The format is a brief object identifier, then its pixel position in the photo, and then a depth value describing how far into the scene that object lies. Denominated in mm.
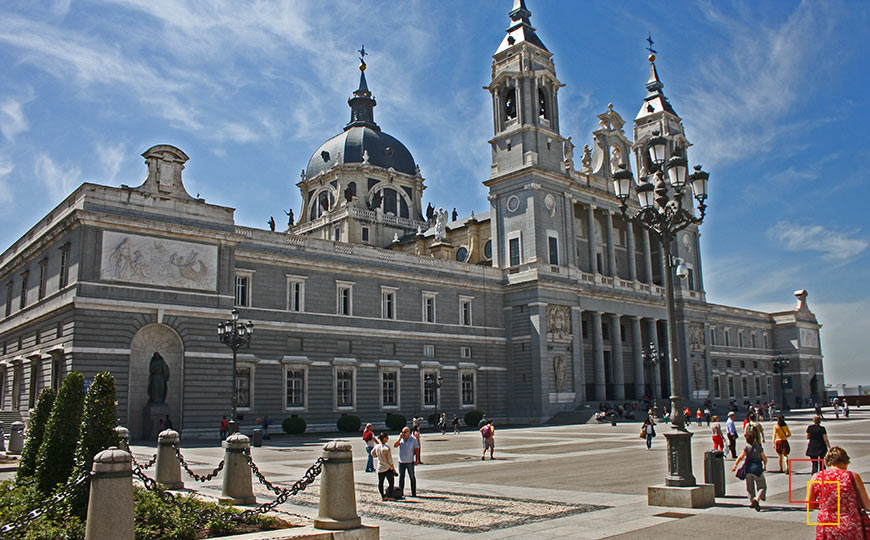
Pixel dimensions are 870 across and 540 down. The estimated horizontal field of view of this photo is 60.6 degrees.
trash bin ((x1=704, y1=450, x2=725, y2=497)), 14648
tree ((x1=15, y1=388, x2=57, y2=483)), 13633
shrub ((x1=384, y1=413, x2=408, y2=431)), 43625
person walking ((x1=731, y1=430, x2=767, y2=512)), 13195
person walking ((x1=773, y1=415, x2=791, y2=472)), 17812
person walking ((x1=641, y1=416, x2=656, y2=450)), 27703
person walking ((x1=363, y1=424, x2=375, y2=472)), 19703
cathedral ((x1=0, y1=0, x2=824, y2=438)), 34062
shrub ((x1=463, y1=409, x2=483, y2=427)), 47469
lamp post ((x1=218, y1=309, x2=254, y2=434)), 28172
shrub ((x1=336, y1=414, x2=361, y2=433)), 41500
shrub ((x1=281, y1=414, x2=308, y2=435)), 39625
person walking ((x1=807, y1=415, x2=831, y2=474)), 15852
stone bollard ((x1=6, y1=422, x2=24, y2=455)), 28500
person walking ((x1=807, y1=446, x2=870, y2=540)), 7023
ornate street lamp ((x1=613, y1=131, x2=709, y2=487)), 13781
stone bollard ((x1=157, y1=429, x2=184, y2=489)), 16047
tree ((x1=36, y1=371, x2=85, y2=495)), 12070
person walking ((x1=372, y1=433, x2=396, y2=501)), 15234
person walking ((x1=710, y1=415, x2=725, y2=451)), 21031
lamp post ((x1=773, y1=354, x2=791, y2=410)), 65688
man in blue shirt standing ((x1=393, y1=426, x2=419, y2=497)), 15751
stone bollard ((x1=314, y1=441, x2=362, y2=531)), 9705
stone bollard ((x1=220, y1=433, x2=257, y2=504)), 13492
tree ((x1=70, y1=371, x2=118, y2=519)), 10930
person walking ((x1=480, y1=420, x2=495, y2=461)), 23719
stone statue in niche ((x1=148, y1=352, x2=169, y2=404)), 33594
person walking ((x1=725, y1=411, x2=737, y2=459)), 22703
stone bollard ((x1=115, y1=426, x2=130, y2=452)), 15288
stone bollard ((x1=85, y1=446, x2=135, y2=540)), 7824
